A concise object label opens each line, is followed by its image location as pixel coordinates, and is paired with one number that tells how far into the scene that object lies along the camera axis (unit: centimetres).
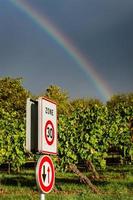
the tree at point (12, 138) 1763
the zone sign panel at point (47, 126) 477
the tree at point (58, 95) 5196
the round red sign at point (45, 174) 469
